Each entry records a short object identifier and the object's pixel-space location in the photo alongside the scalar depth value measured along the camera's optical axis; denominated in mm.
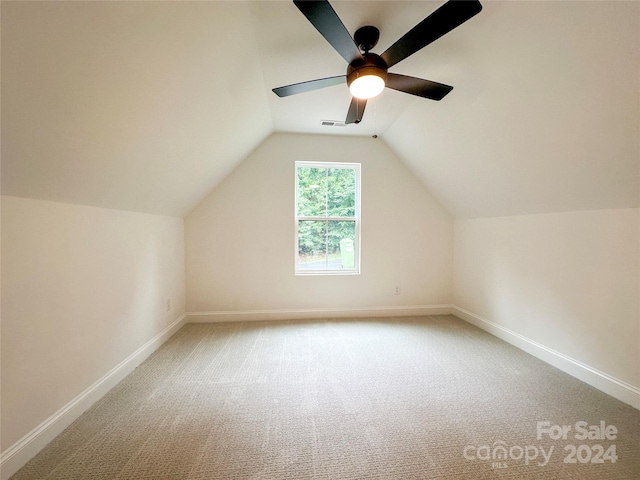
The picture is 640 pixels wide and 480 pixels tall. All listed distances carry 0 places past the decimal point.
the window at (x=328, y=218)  3400
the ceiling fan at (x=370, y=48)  1057
